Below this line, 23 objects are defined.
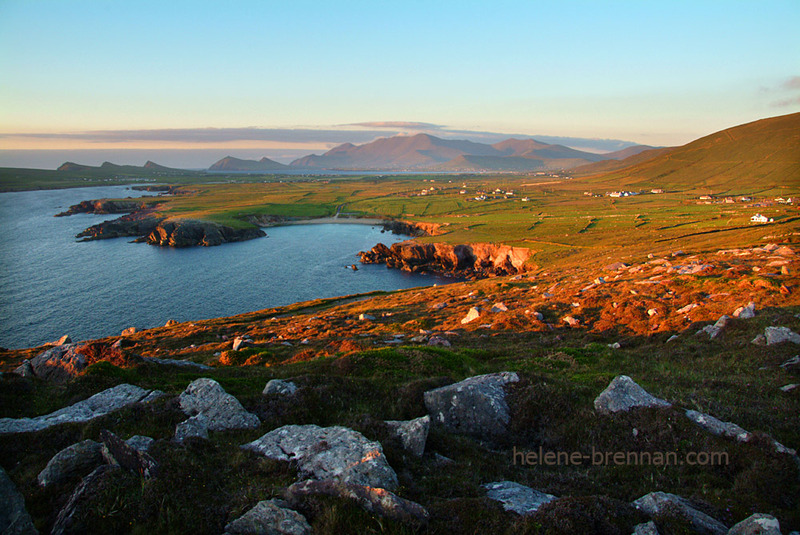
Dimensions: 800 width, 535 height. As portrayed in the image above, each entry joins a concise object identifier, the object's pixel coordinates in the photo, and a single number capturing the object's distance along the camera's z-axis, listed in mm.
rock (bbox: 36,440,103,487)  8602
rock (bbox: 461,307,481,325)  36281
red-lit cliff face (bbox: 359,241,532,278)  90812
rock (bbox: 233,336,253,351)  32300
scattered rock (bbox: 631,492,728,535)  7699
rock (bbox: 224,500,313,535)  7383
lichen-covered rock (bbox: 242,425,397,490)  9047
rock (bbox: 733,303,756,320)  21500
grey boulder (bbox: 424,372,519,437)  13227
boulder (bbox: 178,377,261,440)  12227
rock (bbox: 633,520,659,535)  7426
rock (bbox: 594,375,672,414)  12766
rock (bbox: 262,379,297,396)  14500
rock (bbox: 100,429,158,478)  8812
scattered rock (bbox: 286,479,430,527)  7684
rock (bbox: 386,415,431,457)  10852
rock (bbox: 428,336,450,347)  27102
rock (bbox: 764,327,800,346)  17172
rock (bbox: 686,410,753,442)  10766
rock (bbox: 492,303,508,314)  38438
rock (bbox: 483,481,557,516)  8492
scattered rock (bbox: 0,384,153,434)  11594
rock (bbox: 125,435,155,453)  10117
